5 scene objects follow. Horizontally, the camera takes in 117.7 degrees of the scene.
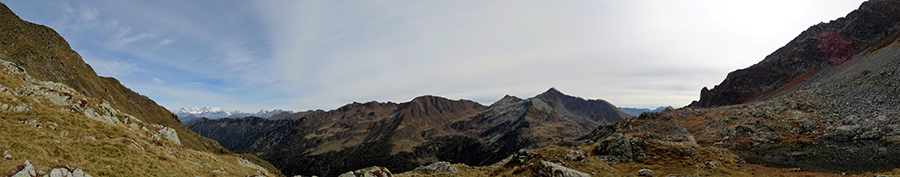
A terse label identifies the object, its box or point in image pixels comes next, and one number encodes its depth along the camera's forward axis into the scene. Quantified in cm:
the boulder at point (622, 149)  4444
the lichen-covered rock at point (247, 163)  4273
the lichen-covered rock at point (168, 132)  5803
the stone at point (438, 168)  4466
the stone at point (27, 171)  1574
